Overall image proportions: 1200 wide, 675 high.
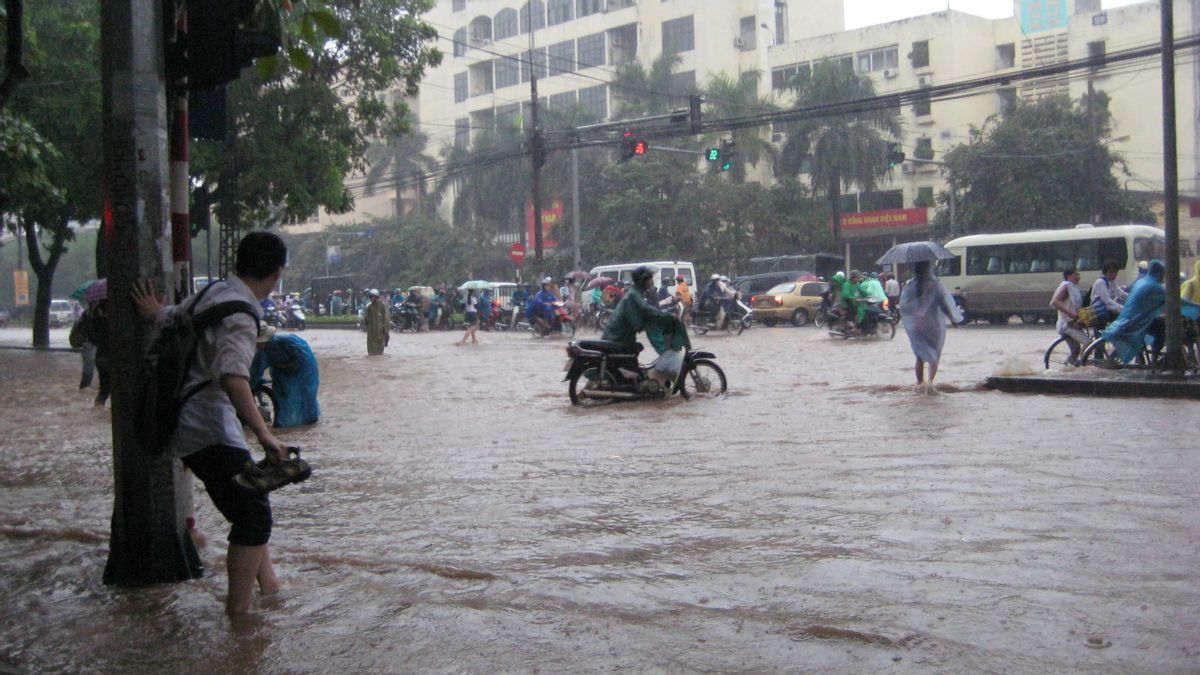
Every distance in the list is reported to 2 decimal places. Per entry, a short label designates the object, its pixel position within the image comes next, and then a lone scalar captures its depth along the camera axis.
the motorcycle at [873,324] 24.33
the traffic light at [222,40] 4.77
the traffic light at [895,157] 32.97
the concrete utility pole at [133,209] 4.73
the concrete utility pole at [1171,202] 12.24
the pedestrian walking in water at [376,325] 23.42
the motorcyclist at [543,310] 29.52
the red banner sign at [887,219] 45.44
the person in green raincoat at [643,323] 12.27
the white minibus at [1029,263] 28.81
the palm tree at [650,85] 51.38
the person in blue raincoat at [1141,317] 12.76
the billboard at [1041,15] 50.23
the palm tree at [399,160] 64.00
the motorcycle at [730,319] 28.56
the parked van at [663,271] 35.97
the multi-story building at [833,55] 47.25
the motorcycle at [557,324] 29.55
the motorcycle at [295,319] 42.97
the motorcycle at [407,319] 37.09
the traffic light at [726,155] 29.00
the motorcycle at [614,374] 12.55
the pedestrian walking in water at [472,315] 27.89
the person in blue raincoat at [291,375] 10.20
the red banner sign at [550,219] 53.69
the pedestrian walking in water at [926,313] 12.44
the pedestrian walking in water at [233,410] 4.10
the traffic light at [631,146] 27.59
